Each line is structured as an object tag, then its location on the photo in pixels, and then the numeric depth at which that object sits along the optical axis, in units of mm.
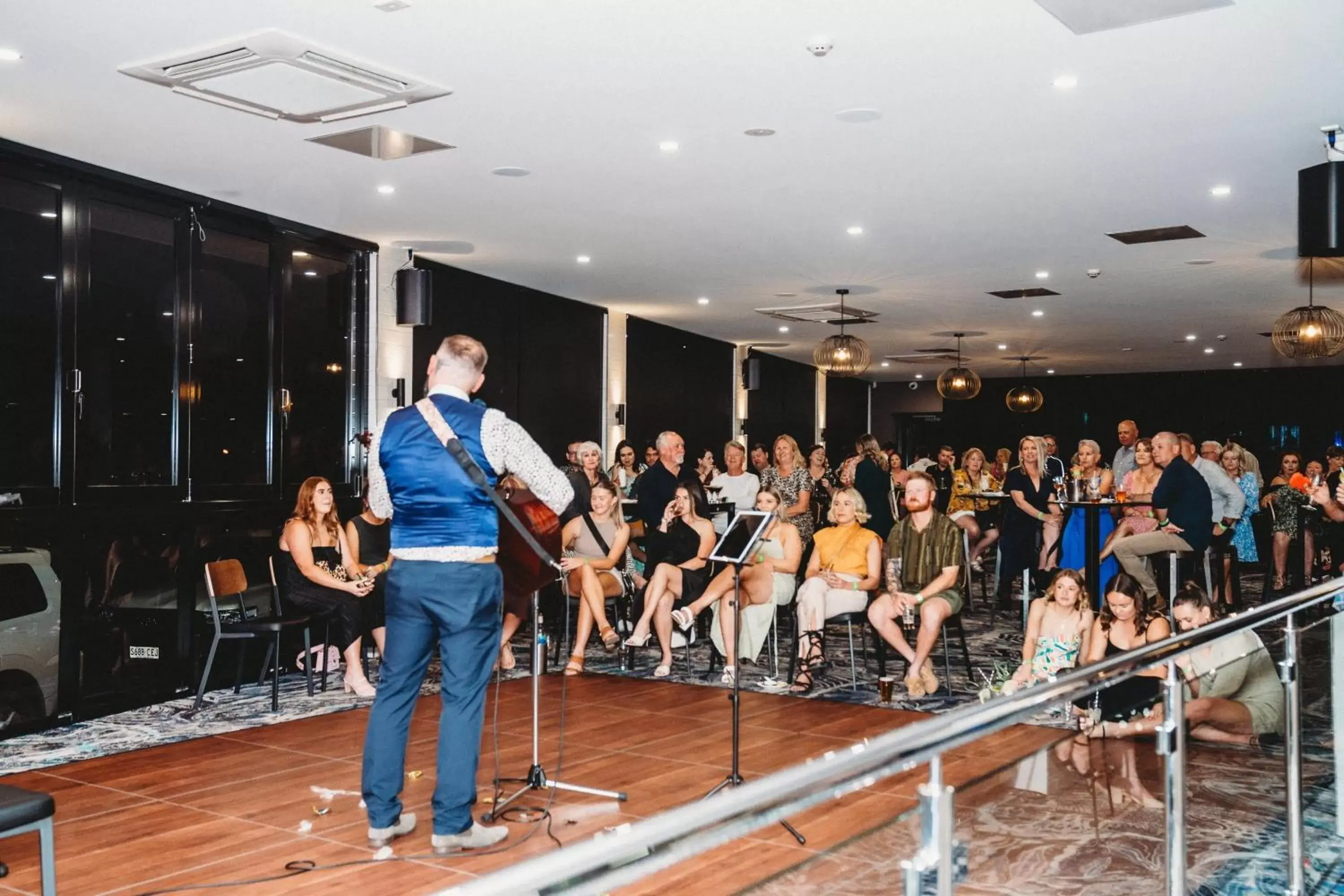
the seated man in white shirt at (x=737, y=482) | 9133
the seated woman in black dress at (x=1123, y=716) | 2266
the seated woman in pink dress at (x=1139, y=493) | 8500
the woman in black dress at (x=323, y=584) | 6660
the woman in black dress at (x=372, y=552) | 6875
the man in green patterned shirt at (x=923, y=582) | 6336
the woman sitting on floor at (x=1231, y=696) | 2646
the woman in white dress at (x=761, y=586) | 6902
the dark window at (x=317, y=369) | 7863
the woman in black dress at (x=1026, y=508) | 9383
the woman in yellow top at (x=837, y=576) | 6547
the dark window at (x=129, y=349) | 6340
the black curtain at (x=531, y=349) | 9609
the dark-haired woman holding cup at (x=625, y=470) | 10797
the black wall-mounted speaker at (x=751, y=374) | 15000
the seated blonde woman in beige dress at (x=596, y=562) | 7160
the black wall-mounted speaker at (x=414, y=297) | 8492
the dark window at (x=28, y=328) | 5855
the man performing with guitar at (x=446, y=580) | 3689
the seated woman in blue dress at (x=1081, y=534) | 9320
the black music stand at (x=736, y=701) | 4199
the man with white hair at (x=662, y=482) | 7652
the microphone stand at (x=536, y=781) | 4223
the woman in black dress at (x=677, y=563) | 7137
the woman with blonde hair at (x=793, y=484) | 8969
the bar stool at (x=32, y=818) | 2604
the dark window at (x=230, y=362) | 7070
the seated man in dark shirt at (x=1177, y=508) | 7902
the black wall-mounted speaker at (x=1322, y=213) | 5375
